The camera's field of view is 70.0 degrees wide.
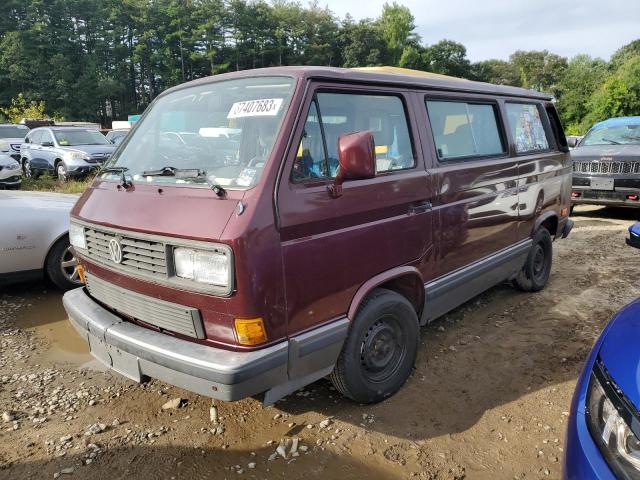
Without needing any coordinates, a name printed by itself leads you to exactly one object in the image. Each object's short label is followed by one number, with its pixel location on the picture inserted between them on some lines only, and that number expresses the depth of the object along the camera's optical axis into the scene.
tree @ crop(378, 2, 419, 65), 76.75
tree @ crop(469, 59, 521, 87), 73.00
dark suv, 7.84
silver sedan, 4.62
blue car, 1.53
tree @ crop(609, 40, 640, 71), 51.44
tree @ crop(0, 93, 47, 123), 36.19
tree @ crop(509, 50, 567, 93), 59.03
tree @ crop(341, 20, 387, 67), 71.00
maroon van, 2.28
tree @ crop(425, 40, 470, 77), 79.19
